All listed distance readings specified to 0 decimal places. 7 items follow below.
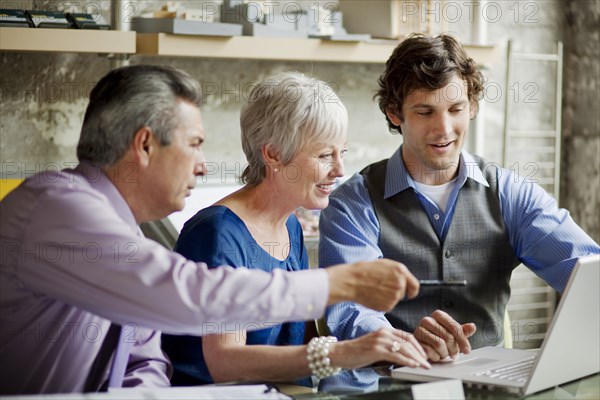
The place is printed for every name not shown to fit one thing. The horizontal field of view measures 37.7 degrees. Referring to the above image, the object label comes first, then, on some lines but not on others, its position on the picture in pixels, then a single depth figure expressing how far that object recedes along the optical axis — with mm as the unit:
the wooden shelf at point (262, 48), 3262
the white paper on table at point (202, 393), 1499
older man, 1383
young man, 2432
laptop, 1642
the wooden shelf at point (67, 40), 3041
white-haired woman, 2029
